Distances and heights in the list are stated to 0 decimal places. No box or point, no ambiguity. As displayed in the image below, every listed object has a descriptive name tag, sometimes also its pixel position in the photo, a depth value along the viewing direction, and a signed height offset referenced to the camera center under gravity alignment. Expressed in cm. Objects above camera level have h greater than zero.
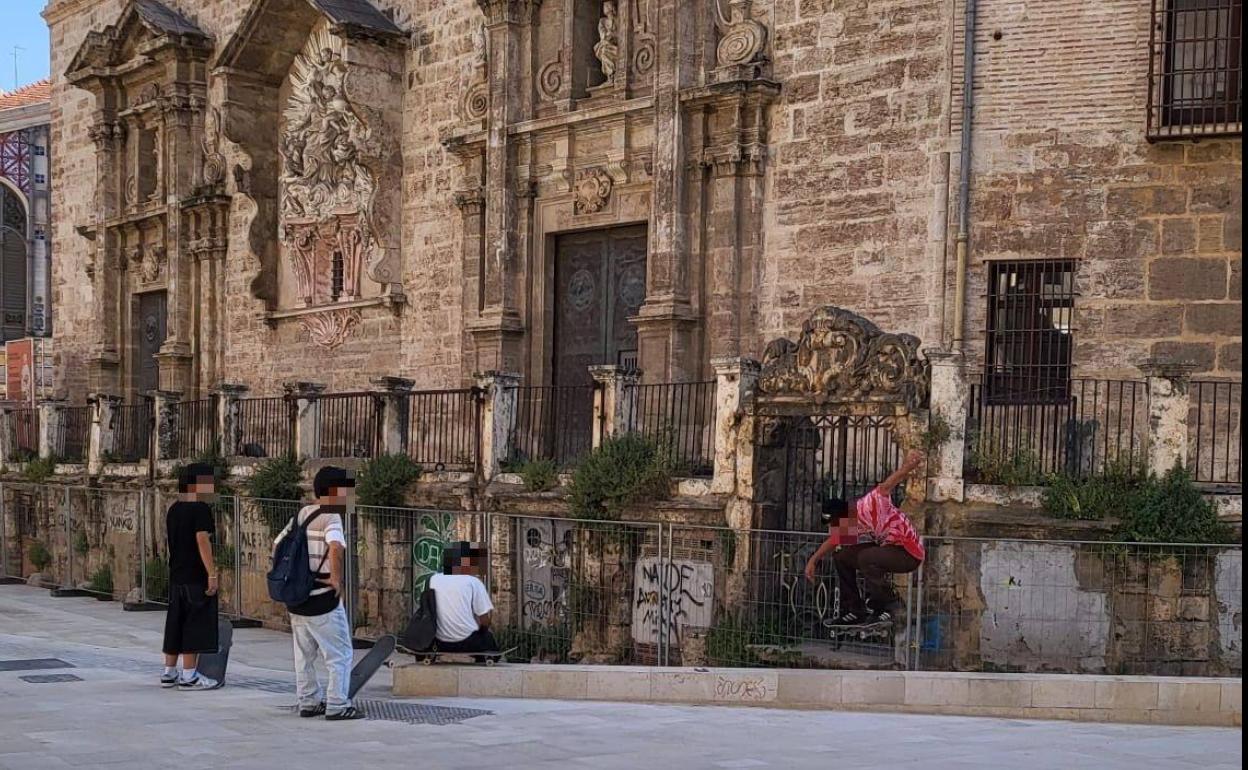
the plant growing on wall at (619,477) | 1364 -130
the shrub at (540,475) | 1485 -140
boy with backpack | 905 -148
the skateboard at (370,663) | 971 -214
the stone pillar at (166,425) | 2058 -137
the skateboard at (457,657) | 1049 -223
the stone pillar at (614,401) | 1433 -66
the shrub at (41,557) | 2245 -343
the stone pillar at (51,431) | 2362 -169
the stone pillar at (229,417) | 1941 -118
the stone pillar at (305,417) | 1797 -107
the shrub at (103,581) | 2044 -343
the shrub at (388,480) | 1611 -159
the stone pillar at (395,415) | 1678 -97
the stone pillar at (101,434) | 2197 -160
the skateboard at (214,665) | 1070 -235
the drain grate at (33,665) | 1192 -270
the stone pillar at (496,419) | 1548 -91
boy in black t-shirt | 1059 -188
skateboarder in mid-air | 1080 -151
